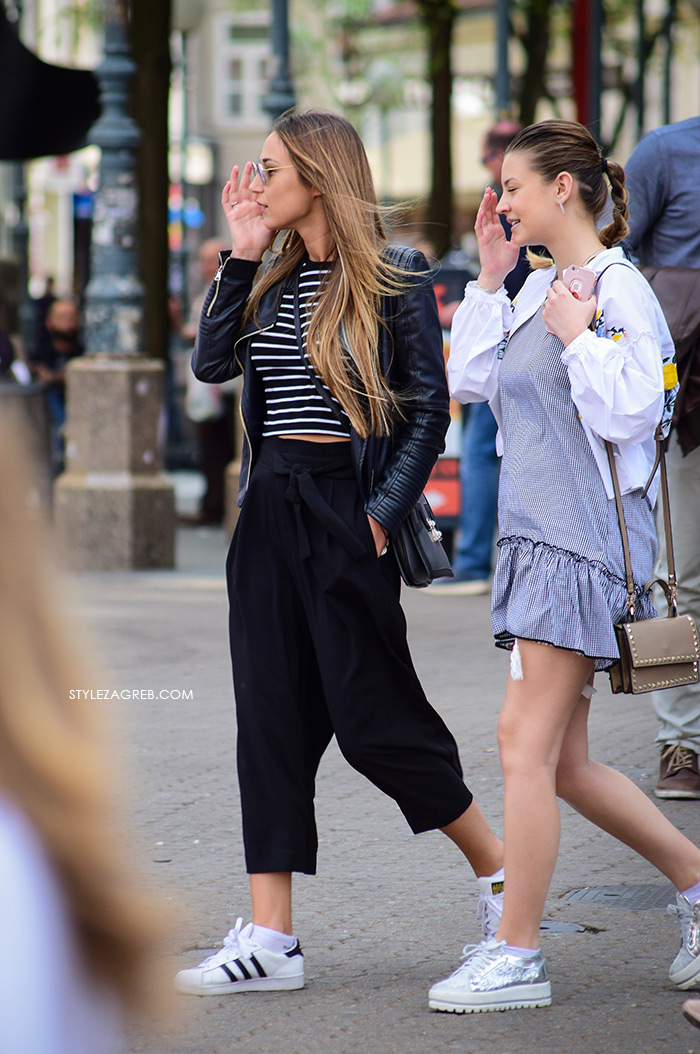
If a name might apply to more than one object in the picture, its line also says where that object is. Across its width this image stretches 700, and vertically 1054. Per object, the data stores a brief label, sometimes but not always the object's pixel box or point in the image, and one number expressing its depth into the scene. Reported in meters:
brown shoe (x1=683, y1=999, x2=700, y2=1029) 6.09
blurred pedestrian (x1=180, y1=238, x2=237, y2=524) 25.84
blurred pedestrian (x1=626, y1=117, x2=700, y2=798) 10.43
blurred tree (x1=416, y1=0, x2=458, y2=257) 42.91
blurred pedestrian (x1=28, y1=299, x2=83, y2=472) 30.08
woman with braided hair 7.24
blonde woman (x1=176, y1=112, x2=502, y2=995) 7.74
